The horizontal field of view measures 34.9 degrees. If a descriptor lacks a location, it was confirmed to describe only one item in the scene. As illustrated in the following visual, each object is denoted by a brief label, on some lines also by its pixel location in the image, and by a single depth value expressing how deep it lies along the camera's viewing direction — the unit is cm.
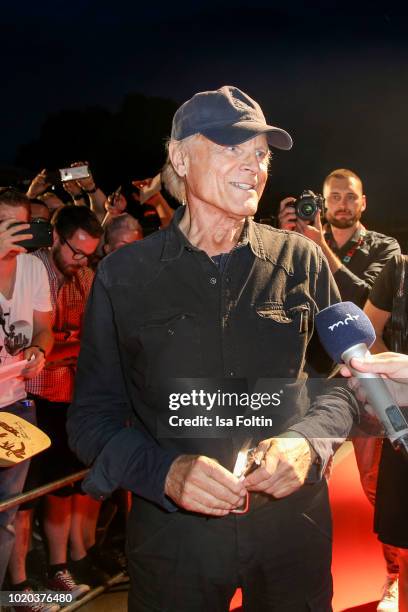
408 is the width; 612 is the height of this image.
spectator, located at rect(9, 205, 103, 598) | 353
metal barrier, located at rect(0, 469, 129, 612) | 267
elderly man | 169
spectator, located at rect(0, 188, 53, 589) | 308
